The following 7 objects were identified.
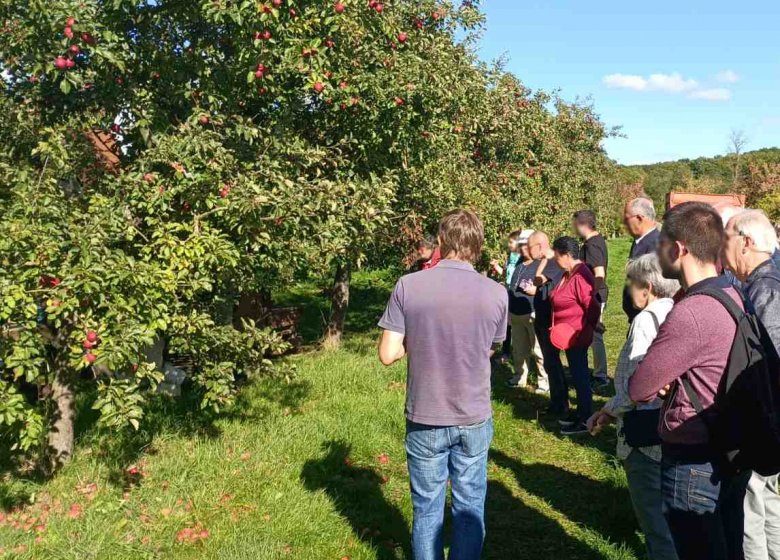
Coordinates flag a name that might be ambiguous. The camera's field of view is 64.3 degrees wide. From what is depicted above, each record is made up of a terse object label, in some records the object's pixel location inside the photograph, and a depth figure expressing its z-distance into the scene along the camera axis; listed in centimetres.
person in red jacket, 605
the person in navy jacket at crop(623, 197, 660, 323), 601
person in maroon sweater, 253
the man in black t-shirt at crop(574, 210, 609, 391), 694
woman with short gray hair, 331
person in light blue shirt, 872
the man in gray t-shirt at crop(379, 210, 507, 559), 317
